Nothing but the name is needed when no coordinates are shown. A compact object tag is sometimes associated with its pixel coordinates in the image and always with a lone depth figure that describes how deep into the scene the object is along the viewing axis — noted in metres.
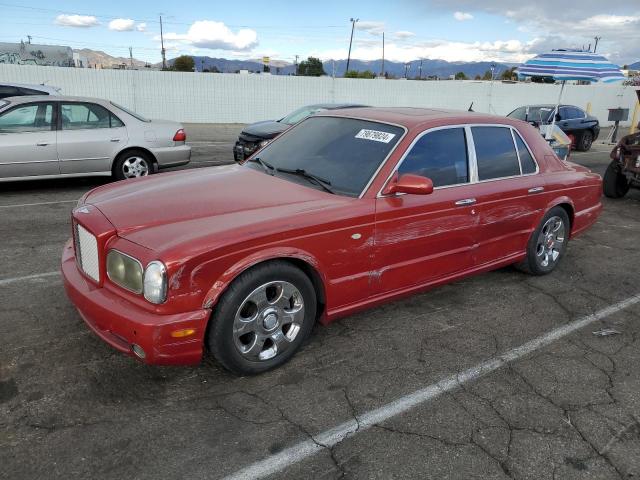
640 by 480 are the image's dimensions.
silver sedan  7.71
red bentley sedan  2.84
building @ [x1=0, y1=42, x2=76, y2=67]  47.72
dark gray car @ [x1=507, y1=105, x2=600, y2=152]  15.90
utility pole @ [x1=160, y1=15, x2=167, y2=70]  78.93
